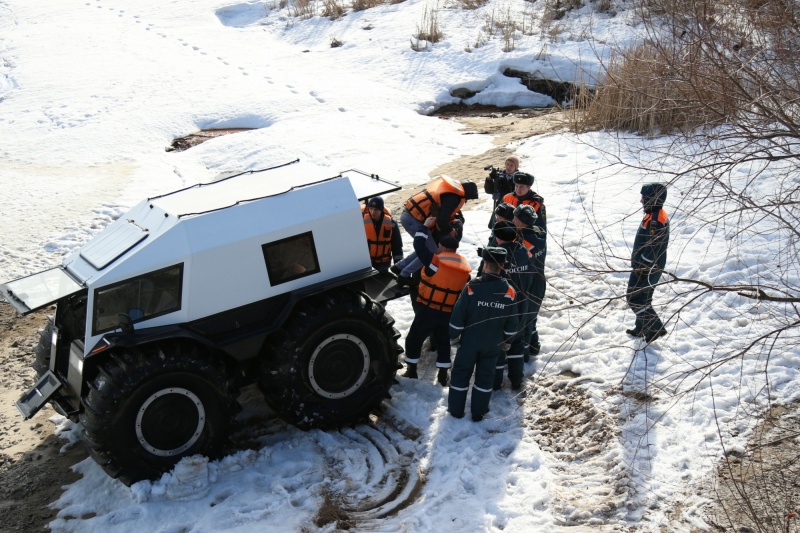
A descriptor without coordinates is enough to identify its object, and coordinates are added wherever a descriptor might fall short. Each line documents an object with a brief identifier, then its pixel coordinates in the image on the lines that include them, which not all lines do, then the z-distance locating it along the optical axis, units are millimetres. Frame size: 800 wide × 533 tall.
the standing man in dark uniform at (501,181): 9180
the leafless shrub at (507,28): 18812
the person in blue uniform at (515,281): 7340
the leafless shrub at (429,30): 20172
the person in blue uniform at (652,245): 7320
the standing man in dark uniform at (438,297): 7426
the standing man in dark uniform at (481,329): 6809
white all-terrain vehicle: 6145
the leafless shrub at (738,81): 5059
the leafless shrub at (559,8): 19859
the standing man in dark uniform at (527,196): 8250
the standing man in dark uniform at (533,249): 7520
